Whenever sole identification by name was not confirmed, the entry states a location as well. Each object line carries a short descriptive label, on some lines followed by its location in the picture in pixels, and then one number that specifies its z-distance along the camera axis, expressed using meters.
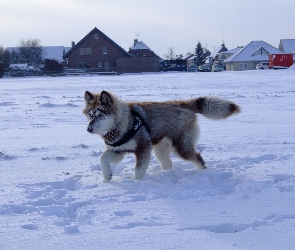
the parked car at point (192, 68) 75.77
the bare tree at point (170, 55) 125.56
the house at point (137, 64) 65.19
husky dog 6.20
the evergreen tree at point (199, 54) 117.62
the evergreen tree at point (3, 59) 59.70
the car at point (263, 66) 63.14
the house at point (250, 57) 83.56
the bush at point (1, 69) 59.44
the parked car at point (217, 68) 67.94
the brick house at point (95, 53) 71.38
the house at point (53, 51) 104.81
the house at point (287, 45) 90.19
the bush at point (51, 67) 61.16
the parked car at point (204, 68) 71.19
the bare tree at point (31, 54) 95.19
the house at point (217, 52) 117.24
